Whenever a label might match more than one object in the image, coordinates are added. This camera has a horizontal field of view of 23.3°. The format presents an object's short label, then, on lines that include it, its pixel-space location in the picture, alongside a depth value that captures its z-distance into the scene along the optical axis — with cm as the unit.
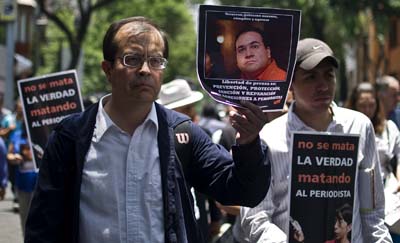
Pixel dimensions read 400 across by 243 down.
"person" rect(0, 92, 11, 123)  1136
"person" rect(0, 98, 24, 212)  965
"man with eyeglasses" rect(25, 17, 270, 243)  334
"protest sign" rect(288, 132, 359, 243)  428
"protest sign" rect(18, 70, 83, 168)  735
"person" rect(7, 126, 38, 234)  844
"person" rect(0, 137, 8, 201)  842
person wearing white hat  775
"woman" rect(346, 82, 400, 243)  654
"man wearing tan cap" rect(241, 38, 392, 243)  430
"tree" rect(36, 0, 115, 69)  2419
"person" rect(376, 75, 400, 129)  887
